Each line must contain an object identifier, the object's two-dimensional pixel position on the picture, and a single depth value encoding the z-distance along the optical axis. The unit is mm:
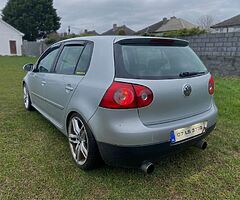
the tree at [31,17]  38000
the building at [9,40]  32875
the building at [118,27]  49950
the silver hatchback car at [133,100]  2158
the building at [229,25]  32375
